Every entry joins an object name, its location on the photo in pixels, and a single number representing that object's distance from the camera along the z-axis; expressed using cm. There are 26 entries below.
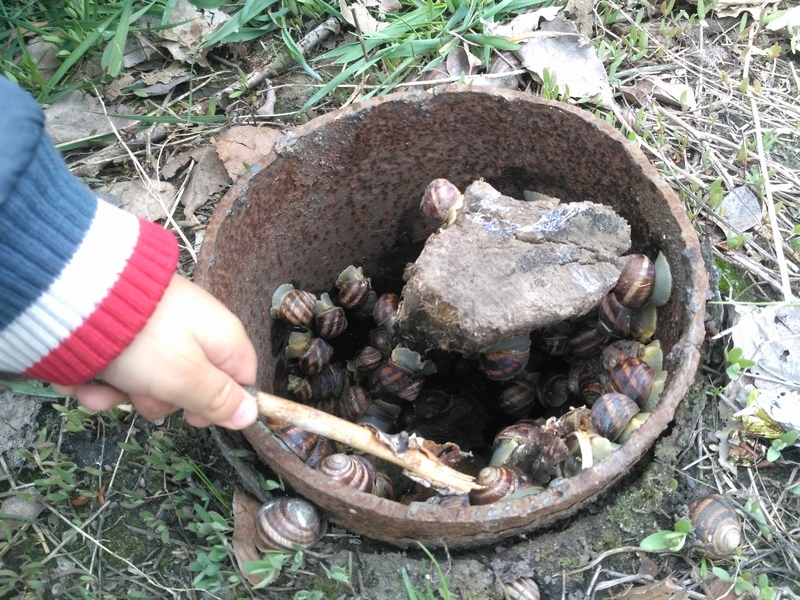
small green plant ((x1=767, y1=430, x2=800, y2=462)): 46
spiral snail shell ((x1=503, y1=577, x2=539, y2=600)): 44
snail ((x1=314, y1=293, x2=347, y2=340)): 62
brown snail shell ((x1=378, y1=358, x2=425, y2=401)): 61
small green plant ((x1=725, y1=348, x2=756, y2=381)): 47
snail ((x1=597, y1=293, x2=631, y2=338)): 52
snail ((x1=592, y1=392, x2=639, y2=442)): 46
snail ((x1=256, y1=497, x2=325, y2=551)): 44
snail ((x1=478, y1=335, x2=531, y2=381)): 54
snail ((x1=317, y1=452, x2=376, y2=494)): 44
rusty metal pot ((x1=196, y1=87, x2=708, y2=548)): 40
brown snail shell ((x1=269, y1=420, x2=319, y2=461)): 46
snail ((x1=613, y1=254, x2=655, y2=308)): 49
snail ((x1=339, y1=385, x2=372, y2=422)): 62
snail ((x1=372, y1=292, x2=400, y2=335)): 62
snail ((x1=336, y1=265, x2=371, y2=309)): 64
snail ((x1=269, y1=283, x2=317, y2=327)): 58
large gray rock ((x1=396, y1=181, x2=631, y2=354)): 49
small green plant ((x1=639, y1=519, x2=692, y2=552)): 43
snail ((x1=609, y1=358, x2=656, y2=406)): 48
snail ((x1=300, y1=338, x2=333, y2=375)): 61
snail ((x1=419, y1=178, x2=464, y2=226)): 55
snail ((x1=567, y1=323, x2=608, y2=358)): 56
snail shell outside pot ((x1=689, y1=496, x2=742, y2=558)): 43
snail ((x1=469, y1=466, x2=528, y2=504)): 44
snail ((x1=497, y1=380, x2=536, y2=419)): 61
